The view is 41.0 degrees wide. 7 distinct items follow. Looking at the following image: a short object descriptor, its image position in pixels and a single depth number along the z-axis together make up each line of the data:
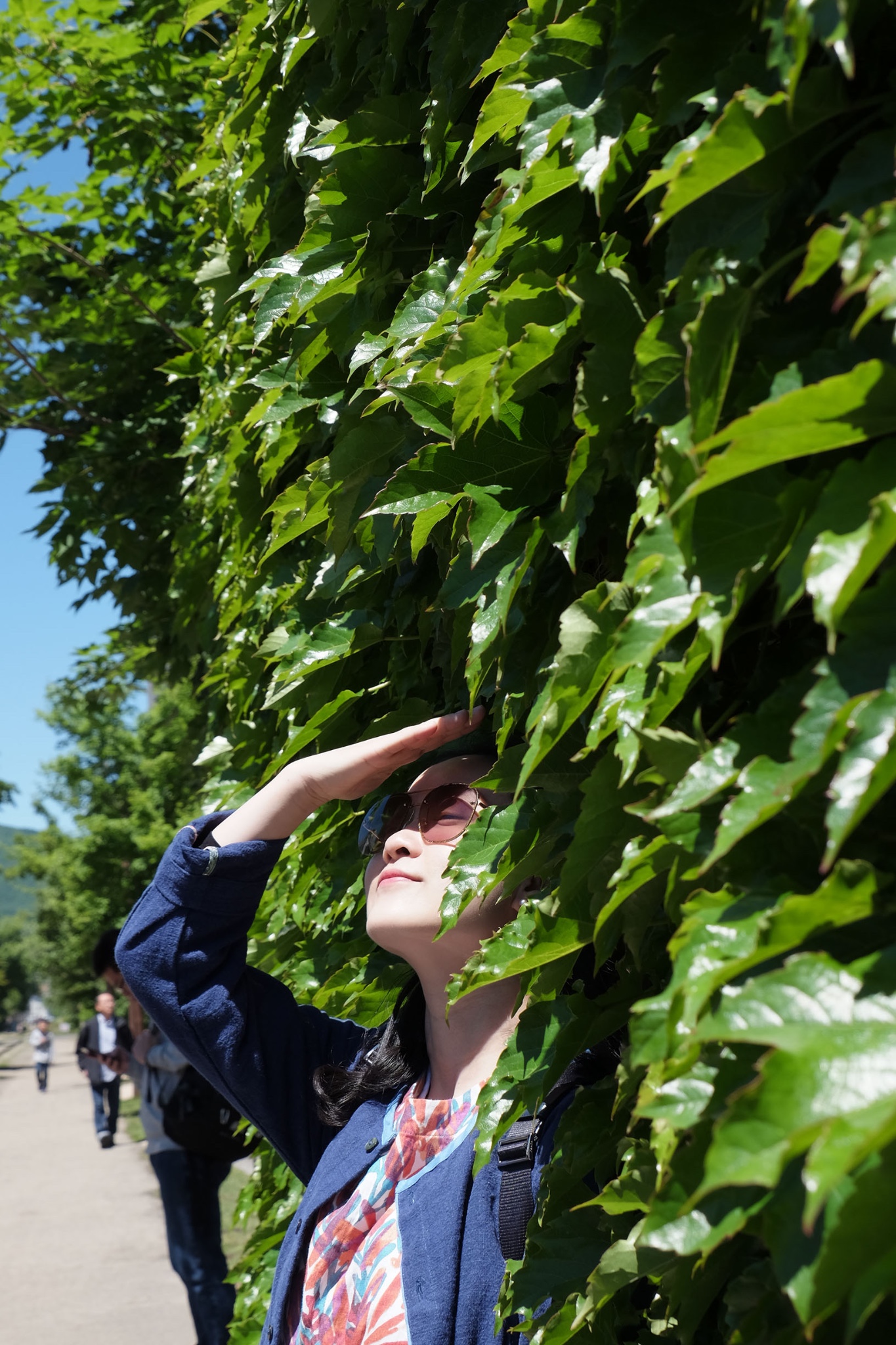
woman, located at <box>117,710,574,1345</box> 1.56
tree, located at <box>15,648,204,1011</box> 20.92
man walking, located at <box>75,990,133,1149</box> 10.92
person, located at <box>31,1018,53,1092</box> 30.61
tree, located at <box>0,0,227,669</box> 5.64
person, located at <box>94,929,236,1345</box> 5.15
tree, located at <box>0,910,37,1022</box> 92.75
